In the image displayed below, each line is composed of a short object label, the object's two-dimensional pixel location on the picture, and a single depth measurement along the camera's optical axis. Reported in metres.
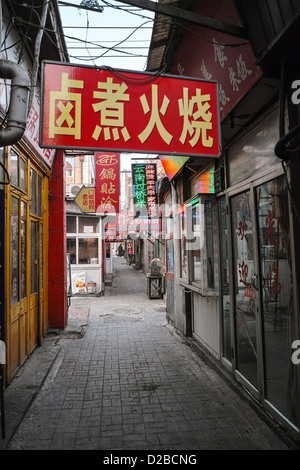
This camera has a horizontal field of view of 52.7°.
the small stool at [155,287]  13.07
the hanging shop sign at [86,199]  12.43
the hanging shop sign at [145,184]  11.70
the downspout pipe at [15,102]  3.38
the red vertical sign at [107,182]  11.55
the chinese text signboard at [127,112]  3.14
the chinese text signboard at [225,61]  3.38
